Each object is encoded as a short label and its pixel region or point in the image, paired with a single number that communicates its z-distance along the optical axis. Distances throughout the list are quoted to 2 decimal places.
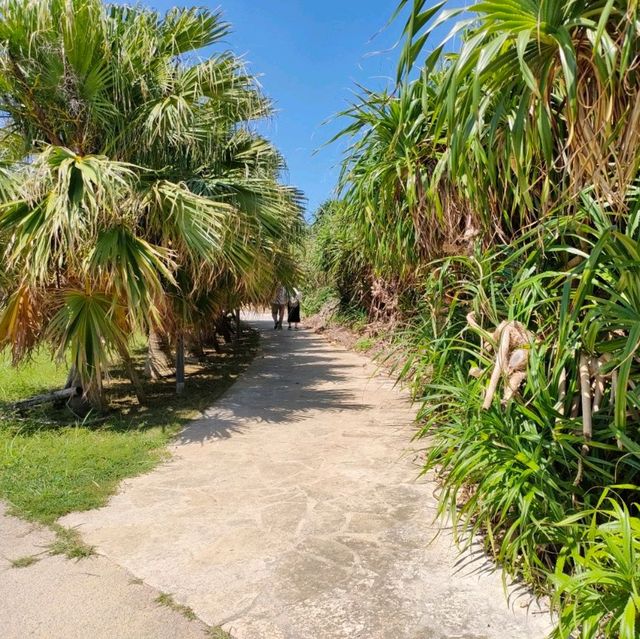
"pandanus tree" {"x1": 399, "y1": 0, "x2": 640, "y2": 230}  1.95
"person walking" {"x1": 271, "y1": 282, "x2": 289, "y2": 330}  18.80
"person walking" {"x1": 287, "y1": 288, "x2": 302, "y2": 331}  19.84
